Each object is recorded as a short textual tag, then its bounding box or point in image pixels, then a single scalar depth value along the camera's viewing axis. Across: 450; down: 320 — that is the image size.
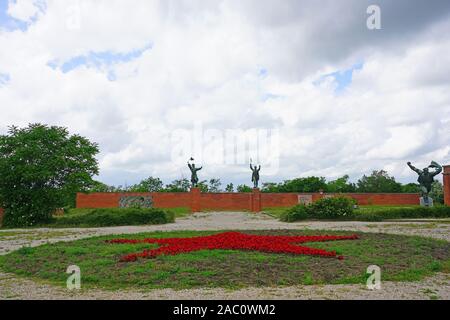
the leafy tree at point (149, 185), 61.74
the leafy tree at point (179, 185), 61.11
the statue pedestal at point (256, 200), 39.97
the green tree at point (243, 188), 62.91
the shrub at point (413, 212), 24.74
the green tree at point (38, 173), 22.91
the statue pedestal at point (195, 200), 39.28
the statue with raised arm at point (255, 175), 40.75
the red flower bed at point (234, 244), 9.73
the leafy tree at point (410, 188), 63.21
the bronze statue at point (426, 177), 30.55
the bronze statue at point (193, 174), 39.61
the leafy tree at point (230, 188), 65.42
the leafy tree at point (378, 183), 65.31
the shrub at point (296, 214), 24.33
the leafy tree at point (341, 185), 61.82
